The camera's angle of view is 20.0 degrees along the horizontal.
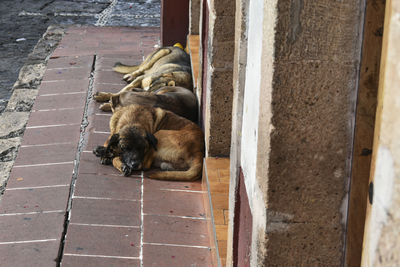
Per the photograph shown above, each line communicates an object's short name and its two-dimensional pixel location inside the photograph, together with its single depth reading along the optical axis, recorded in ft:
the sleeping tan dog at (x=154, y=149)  29.63
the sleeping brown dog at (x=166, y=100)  34.09
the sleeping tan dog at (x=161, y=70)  38.20
